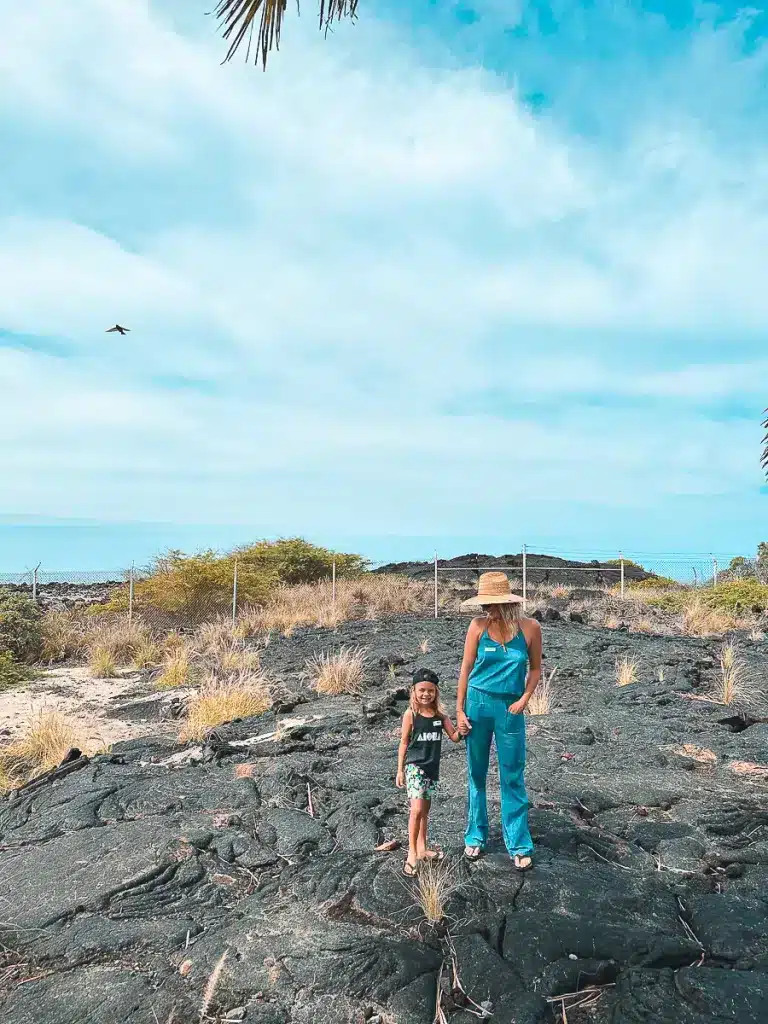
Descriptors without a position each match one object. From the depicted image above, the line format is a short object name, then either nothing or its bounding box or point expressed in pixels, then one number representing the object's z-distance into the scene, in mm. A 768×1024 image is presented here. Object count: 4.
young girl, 4758
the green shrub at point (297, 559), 33656
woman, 4801
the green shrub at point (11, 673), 15297
